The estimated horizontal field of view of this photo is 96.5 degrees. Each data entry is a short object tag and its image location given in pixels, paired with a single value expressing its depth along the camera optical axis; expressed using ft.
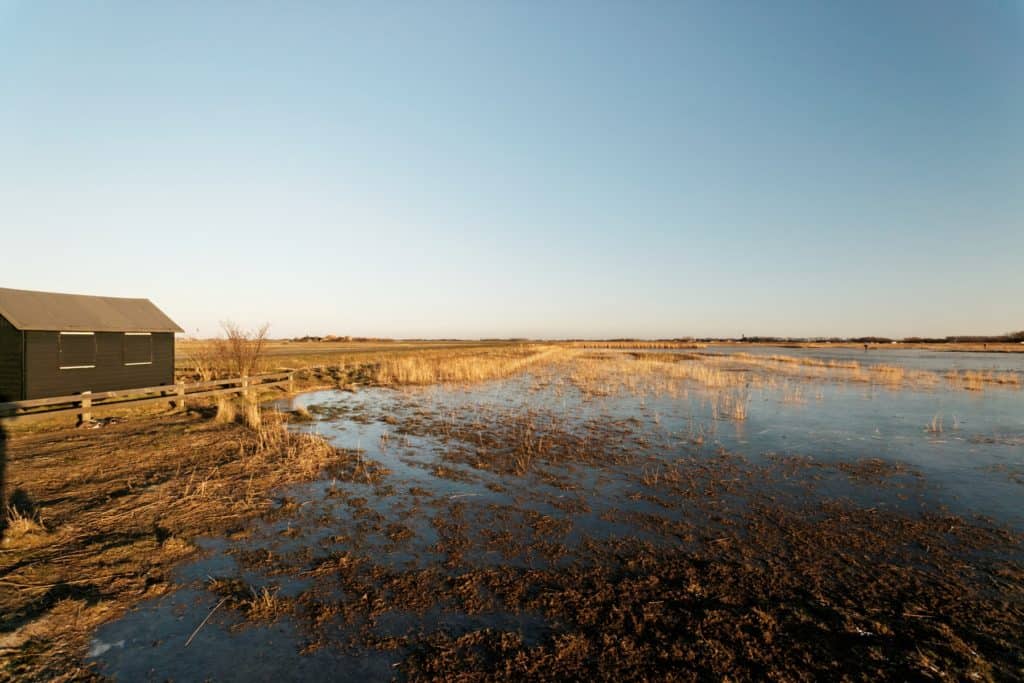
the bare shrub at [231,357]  78.64
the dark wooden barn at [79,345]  53.16
